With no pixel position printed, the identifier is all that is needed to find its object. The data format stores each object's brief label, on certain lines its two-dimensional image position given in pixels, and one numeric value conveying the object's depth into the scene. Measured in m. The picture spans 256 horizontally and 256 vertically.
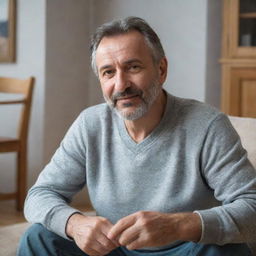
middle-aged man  1.54
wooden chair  3.94
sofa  1.67
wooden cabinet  3.80
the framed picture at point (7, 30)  4.18
